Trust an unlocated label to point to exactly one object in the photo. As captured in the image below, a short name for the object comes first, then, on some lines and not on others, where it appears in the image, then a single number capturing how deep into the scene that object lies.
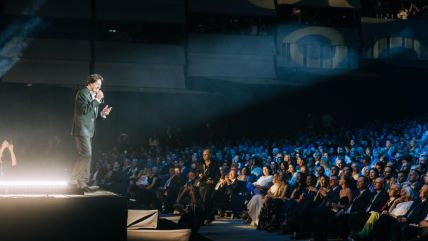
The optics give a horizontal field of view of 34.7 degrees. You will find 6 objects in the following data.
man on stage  8.45
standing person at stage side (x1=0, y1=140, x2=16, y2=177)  13.93
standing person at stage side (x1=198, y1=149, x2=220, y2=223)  15.30
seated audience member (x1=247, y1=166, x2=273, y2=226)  14.18
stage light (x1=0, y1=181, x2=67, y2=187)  7.59
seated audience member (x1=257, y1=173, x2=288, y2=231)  13.15
